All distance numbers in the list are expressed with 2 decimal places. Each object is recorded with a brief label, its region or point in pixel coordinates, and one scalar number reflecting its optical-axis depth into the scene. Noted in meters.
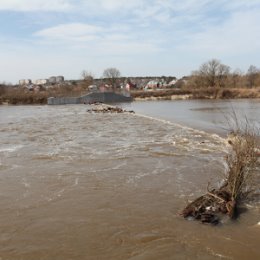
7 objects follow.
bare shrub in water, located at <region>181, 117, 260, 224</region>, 9.53
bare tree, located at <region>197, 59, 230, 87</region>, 117.69
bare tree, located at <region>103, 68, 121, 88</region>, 157.38
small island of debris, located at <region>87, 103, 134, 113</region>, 57.33
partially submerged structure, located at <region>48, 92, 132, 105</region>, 91.38
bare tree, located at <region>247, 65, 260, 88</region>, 119.47
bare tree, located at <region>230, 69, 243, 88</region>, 117.69
